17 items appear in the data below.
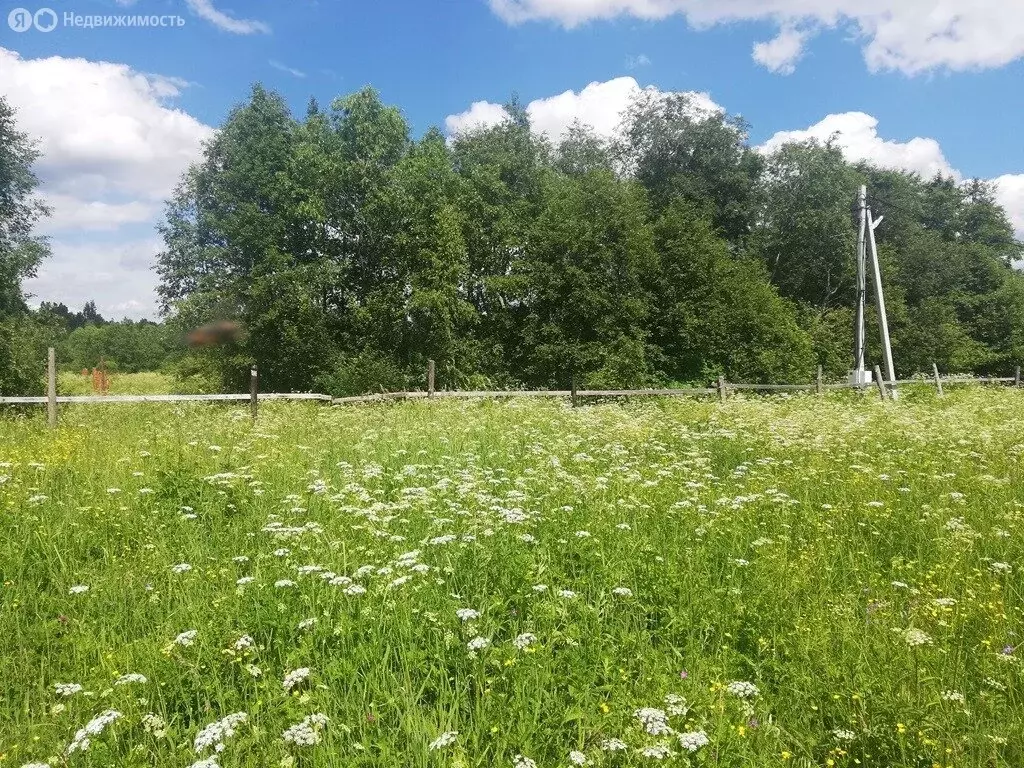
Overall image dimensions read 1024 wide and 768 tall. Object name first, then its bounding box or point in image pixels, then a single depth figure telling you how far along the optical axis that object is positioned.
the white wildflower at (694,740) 2.74
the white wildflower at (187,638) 3.64
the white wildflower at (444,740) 2.80
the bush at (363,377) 27.39
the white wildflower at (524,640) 3.54
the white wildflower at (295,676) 3.30
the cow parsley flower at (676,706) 3.08
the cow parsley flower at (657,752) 2.66
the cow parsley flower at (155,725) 3.06
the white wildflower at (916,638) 3.70
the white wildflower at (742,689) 3.28
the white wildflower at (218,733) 2.79
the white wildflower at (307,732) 2.87
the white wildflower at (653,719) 2.85
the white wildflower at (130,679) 3.20
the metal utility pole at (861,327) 24.80
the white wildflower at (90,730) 2.79
